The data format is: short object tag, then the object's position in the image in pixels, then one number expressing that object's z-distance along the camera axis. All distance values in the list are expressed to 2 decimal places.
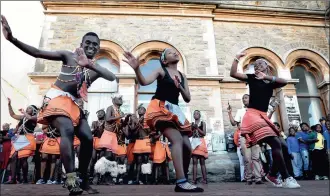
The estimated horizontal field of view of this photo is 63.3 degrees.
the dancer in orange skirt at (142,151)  6.46
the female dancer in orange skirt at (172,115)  3.13
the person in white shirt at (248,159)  5.21
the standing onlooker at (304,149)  7.93
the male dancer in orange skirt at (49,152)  6.43
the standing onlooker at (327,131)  8.07
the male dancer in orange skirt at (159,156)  6.54
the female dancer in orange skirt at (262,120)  3.91
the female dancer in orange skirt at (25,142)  6.69
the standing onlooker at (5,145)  8.02
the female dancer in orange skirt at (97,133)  6.50
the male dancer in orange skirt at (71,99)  2.86
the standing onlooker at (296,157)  7.92
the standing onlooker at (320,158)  7.87
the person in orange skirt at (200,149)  6.76
